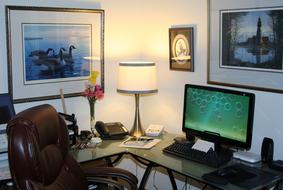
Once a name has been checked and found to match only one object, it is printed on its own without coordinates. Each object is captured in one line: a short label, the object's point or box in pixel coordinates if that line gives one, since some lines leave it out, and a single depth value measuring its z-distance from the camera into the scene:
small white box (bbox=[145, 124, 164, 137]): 2.45
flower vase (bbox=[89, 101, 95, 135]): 2.43
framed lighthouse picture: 1.99
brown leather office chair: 1.47
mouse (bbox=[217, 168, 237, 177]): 1.81
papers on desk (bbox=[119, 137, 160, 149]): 2.27
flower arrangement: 2.41
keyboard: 1.97
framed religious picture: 2.41
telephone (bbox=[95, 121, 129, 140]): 2.38
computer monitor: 1.96
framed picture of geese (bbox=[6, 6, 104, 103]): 2.18
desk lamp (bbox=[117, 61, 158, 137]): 2.36
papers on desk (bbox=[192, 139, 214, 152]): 2.11
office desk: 1.88
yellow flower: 2.45
